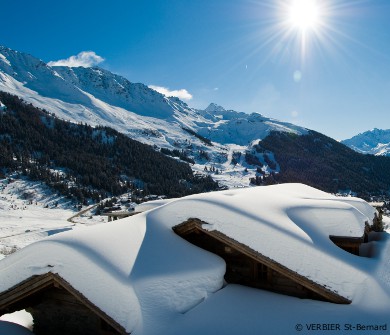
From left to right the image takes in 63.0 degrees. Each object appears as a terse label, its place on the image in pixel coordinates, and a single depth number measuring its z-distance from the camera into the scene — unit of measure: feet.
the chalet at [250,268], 30.62
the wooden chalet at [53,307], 29.04
